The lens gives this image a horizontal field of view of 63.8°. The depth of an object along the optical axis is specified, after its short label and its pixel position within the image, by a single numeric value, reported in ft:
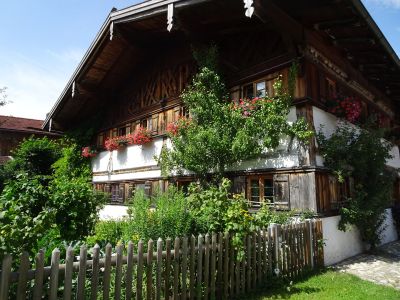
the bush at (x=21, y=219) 10.94
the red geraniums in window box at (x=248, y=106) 28.78
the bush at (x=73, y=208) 18.72
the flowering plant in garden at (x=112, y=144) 48.52
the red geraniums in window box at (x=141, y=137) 42.88
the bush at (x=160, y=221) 17.48
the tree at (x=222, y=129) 27.32
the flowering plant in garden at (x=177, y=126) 33.12
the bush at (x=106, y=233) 22.57
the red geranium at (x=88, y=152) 55.26
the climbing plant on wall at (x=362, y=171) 26.81
